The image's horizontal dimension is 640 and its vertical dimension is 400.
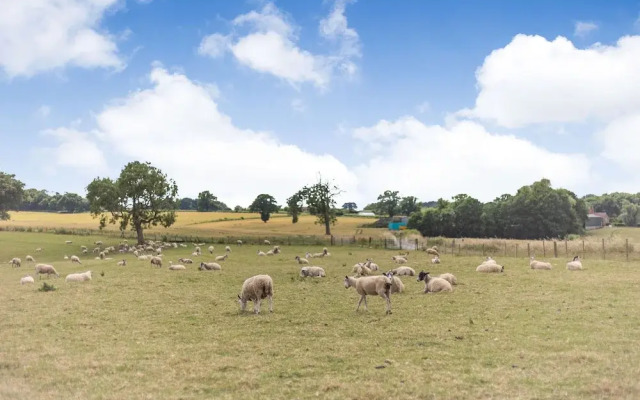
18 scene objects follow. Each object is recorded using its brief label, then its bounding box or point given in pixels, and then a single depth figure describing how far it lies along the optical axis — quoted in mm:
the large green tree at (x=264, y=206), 133125
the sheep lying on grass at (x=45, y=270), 35062
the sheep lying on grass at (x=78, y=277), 30938
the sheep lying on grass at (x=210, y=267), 37719
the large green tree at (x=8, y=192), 116194
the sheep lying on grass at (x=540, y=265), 33219
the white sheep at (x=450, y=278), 25922
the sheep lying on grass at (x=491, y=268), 32406
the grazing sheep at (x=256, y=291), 19219
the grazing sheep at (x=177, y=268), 38069
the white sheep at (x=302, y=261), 41994
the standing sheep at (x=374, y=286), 18630
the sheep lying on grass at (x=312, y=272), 32344
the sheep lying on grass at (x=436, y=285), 23578
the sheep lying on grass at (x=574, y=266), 32312
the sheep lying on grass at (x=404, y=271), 32250
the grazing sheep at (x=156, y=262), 41781
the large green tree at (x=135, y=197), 72750
